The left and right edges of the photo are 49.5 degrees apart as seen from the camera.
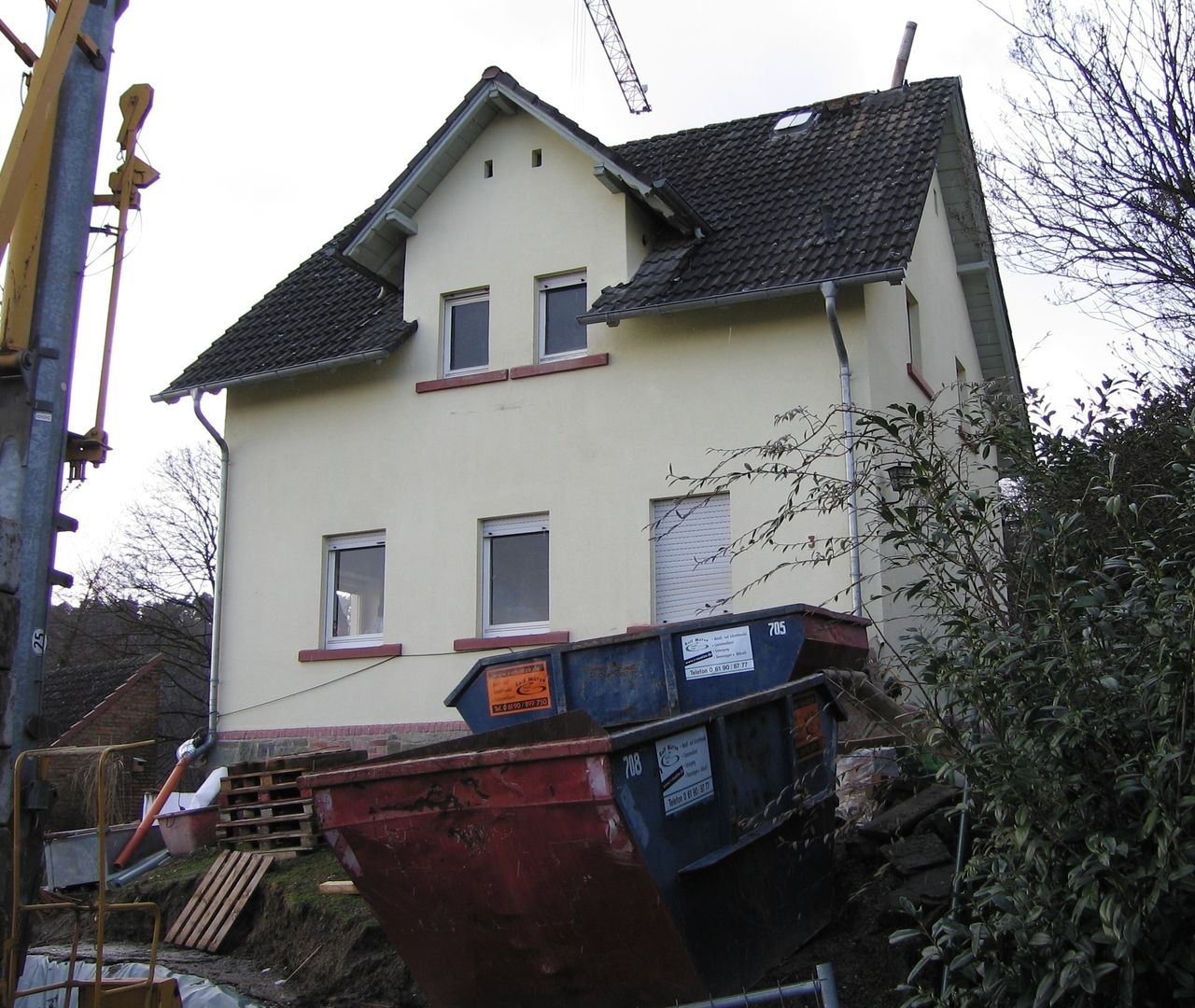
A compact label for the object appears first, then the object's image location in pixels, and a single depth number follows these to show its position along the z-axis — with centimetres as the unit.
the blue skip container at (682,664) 918
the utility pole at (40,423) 555
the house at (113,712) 2373
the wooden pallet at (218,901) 1009
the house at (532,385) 1284
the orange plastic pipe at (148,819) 1234
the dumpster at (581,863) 620
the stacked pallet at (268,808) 1134
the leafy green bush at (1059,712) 427
